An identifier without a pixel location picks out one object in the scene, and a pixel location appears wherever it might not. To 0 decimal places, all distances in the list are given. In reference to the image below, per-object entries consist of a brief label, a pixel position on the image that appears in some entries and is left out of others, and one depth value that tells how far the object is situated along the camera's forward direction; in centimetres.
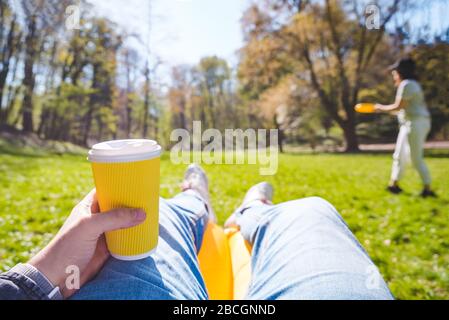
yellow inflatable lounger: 104
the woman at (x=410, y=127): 321
